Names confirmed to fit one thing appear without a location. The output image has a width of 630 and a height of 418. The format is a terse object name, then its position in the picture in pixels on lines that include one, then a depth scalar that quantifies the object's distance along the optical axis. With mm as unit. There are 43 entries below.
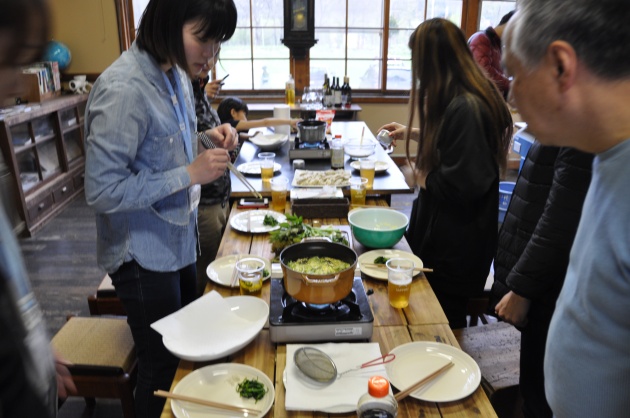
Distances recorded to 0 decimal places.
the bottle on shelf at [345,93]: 5530
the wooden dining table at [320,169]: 2559
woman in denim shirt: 1448
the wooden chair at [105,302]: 2332
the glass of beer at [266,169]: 2709
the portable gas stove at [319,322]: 1332
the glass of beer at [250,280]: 1609
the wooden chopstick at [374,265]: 1776
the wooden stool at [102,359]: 1876
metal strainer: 1204
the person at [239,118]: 3689
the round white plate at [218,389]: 1131
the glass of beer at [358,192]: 2408
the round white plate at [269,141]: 3402
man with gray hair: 782
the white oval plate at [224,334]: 1276
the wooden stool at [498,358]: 1763
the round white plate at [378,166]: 2850
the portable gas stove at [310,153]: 3049
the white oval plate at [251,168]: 2847
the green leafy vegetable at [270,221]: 2141
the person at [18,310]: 637
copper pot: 1290
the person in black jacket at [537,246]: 1421
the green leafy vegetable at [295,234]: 1815
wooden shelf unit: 4113
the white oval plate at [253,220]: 2109
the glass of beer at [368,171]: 2639
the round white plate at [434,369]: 1188
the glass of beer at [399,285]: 1539
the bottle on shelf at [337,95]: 5367
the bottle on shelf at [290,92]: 4938
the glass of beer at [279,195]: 2363
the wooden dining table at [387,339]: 1145
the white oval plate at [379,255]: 1728
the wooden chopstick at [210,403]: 1121
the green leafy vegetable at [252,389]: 1178
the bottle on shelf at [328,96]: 5246
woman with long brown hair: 1987
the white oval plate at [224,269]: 1704
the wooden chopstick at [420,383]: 1160
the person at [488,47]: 4195
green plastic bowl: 1901
